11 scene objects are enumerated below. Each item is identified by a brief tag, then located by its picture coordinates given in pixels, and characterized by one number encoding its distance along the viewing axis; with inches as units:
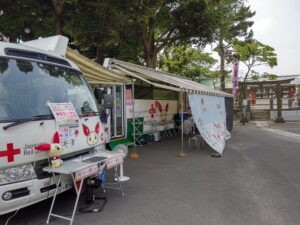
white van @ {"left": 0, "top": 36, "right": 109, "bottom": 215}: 121.6
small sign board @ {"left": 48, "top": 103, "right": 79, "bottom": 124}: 145.2
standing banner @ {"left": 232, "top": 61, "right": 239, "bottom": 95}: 792.0
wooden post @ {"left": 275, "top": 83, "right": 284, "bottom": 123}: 818.2
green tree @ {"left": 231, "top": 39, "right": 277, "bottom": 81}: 872.3
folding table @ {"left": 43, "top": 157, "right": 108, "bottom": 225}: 131.8
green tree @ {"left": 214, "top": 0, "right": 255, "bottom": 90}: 631.2
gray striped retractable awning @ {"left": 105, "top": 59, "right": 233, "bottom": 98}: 364.5
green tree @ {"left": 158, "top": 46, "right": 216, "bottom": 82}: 1018.1
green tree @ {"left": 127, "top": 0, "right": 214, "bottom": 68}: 561.9
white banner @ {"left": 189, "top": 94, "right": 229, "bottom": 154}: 328.5
